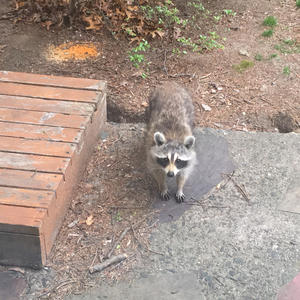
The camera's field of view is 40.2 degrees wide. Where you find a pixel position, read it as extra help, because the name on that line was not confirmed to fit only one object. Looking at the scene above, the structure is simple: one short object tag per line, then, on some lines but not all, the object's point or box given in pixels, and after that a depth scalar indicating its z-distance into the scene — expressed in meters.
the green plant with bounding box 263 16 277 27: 6.84
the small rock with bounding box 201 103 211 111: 5.41
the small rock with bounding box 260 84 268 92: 5.70
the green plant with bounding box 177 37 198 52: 5.86
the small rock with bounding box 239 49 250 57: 6.26
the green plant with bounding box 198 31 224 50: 6.00
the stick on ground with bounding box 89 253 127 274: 3.27
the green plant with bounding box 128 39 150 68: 5.57
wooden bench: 3.10
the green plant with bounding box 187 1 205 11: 6.43
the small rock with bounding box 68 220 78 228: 3.64
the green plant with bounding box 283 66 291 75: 5.93
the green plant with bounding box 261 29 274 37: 6.62
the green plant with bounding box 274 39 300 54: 6.37
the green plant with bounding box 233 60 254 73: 6.06
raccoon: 3.80
